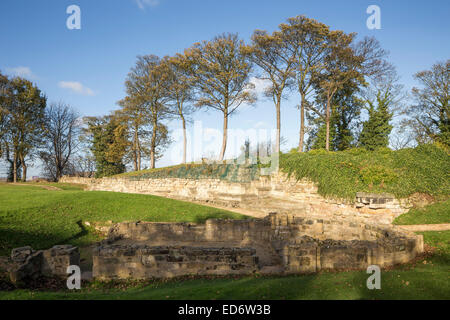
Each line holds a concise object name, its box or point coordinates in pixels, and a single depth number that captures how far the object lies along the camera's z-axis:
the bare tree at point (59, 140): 40.69
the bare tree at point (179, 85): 29.34
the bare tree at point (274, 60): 24.67
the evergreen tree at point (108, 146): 34.78
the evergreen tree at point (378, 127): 24.91
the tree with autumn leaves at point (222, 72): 27.64
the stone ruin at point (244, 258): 7.68
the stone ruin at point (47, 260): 7.91
